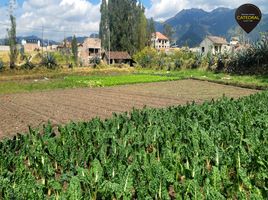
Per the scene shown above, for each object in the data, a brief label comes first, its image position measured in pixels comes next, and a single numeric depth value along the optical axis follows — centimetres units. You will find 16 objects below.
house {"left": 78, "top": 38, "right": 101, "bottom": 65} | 4005
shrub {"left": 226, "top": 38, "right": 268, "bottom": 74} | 1815
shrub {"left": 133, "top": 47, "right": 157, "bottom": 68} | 2852
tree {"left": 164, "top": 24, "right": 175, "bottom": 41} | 7237
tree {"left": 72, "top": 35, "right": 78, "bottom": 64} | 3026
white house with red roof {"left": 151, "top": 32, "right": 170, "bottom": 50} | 7398
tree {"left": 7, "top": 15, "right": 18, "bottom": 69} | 2201
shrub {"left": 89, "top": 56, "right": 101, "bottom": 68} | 2627
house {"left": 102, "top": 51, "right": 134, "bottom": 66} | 3564
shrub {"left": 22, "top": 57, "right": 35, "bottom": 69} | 2161
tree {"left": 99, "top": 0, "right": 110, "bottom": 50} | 4076
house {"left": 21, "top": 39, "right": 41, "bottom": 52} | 5684
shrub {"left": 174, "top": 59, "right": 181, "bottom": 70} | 2498
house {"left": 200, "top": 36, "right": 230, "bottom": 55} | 4565
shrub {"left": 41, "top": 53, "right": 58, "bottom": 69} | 2263
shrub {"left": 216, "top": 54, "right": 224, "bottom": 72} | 2033
